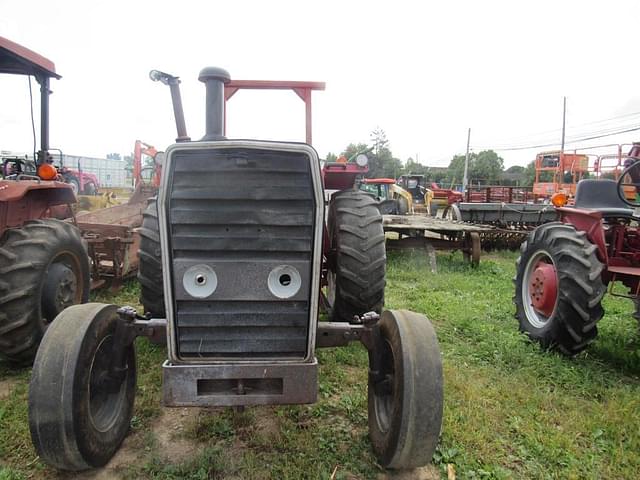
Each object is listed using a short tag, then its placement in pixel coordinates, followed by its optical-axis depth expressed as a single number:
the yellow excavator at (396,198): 14.63
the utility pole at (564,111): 35.07
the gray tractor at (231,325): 2.11
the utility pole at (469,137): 44.83
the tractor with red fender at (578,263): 3.63
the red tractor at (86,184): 17.89
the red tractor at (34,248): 3.15
